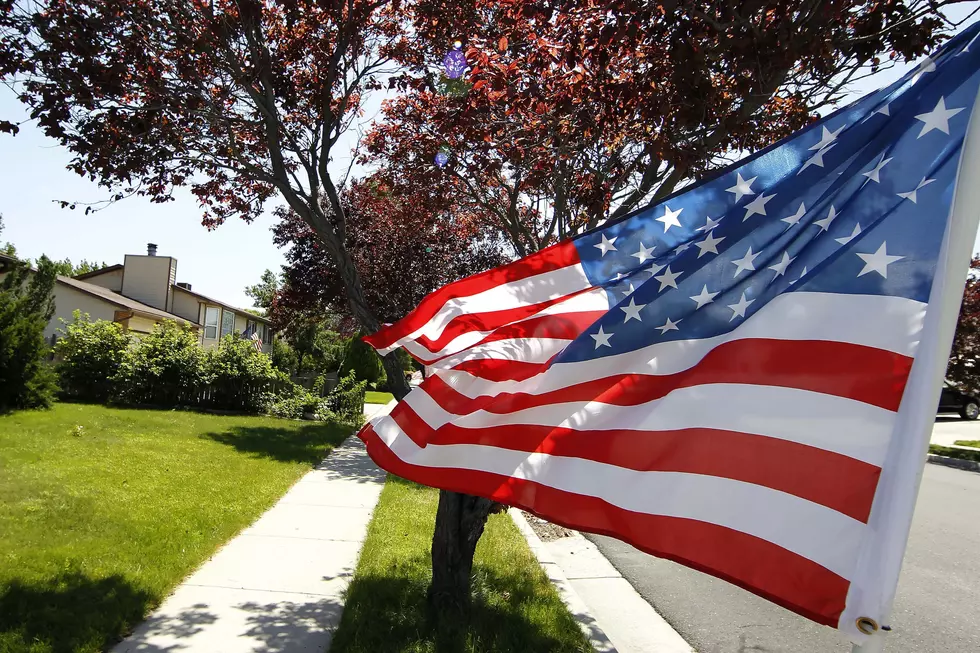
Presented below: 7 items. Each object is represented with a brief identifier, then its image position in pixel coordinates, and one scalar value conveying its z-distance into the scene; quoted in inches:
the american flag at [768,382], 75.9
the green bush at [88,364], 693.3
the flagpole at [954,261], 72.4
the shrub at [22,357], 551.8
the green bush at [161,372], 698.2
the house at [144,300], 1127.6
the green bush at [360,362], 1346.0
